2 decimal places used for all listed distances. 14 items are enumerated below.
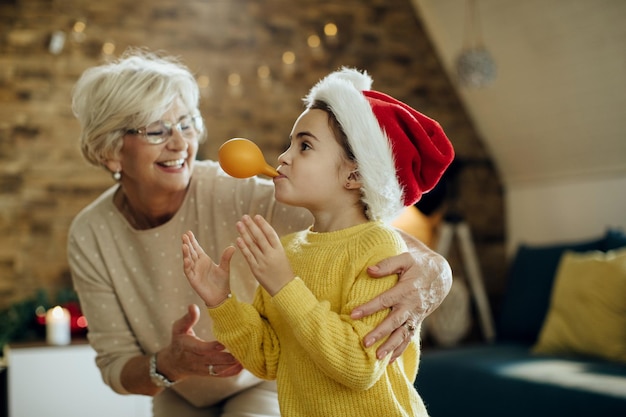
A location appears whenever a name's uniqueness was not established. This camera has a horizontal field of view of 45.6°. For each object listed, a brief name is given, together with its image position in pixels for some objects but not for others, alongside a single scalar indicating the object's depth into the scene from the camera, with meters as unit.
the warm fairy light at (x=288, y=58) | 4.67
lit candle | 3.45
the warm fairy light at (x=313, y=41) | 4.75
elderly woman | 1.84
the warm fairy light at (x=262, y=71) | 4.59
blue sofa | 3.04
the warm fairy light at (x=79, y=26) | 4.10
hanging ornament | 4.25
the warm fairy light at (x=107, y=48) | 4.20
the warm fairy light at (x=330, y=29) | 4.79
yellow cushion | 3.48
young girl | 1.26
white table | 3.23
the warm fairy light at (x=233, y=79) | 4.51
